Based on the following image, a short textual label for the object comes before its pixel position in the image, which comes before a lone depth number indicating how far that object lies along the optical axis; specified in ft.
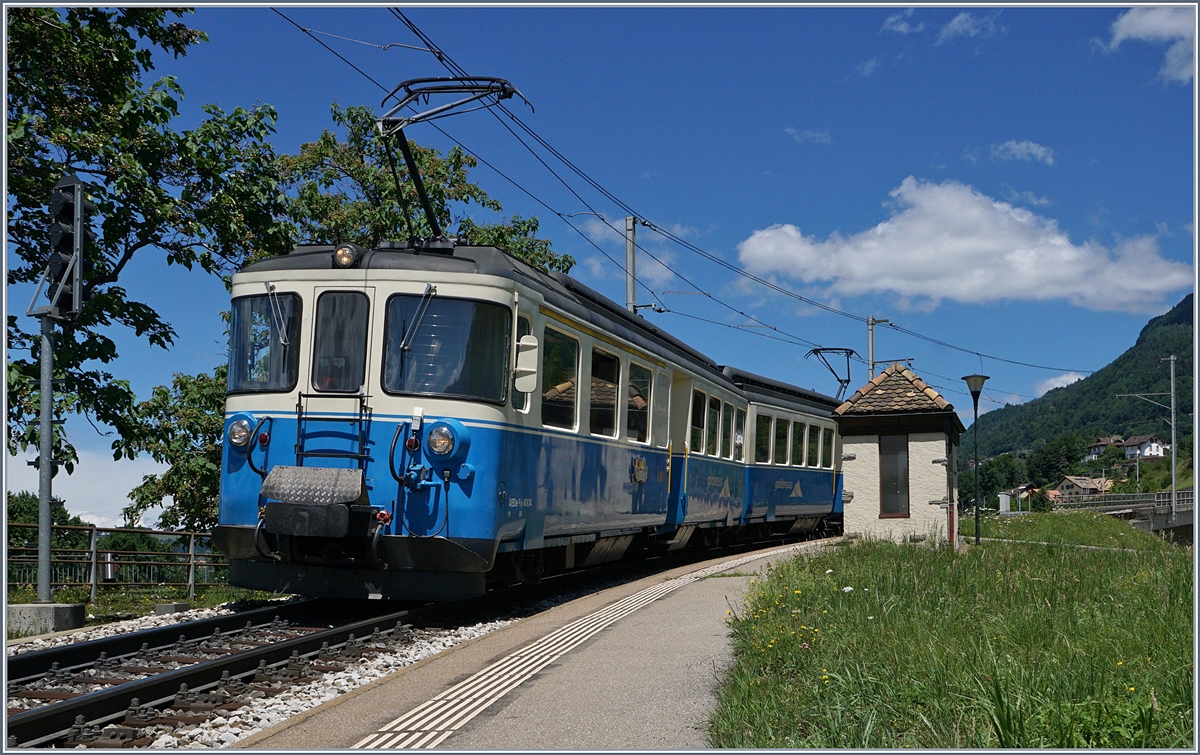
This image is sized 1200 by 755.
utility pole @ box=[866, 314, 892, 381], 150.92
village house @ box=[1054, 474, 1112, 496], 351.25
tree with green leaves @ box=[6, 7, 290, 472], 44.24
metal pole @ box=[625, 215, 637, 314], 83.46
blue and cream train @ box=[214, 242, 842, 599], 31.07
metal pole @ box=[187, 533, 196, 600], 49.62
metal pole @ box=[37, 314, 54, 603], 32.46
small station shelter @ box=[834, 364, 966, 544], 59.31
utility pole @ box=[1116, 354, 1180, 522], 180.98
